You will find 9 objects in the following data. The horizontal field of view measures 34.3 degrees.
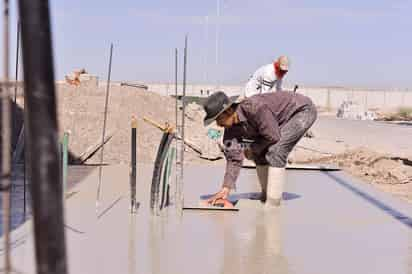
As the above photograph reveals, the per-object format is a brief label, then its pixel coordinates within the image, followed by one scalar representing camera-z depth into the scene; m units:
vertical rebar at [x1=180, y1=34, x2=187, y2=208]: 6.28
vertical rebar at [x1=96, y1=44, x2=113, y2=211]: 6.23
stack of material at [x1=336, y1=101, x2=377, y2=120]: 37.31
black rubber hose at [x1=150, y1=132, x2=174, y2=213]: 5.73
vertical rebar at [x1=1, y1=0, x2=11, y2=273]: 1.86
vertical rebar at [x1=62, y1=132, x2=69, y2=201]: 5.10
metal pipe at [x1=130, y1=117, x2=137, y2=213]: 5.70
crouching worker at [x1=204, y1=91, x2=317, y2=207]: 5.86
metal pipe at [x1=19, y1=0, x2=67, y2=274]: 1.76
